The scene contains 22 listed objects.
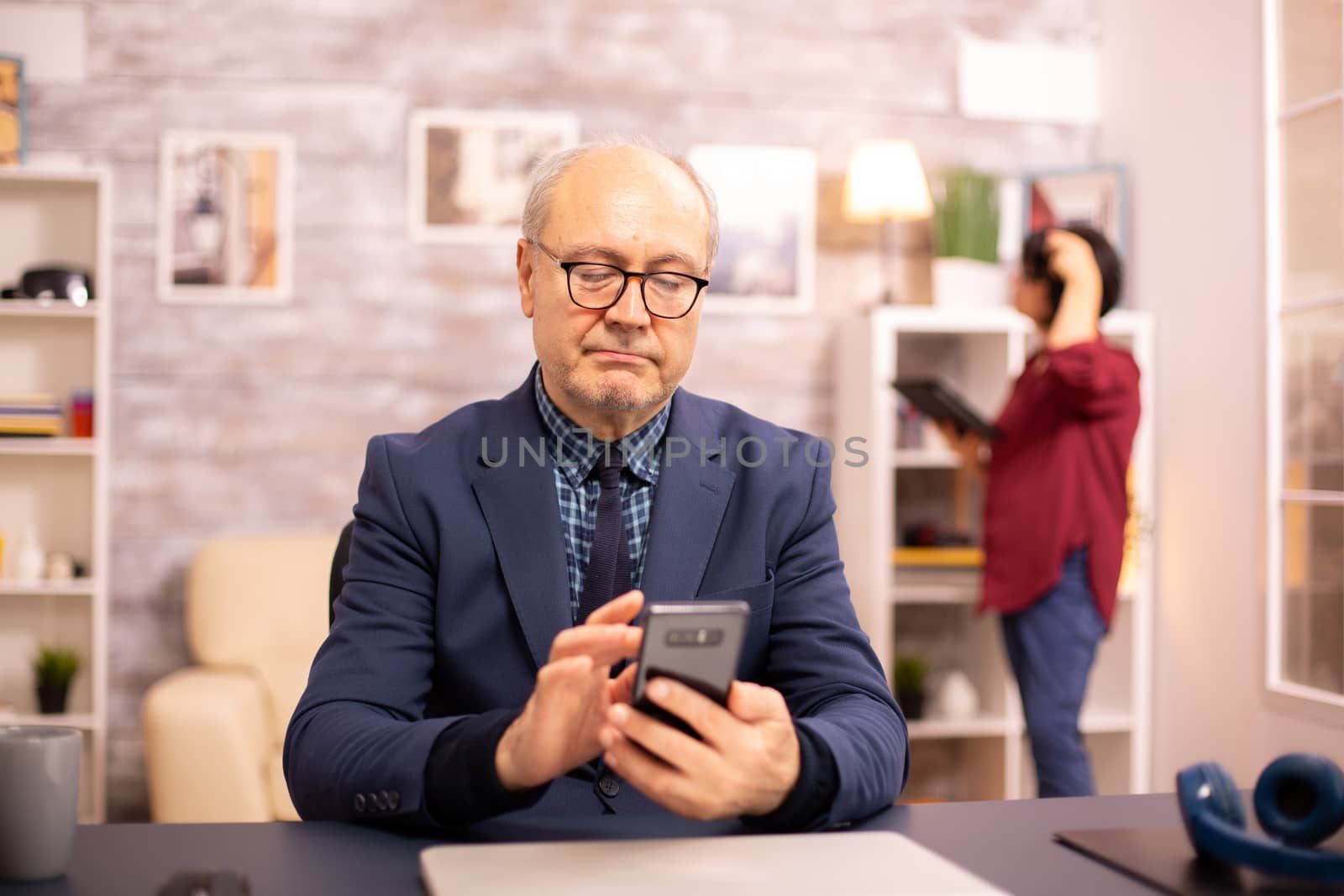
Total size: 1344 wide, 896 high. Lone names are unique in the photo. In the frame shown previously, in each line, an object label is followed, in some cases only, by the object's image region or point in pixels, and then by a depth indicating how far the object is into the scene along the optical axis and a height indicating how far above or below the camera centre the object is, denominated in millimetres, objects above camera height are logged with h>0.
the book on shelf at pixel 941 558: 3670 -268
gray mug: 915 -251
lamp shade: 3719 +831
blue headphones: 940 -271
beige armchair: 2805 -526
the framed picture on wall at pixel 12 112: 3486 +973
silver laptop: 870 -294
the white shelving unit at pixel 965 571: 3627 -292
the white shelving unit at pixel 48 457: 3557 +13
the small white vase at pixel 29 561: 3393 -269
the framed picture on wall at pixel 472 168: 3748 +881
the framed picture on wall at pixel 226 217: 3643 +711
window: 2930 +303
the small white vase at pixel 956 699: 3734 -689
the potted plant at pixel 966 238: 3840 +696
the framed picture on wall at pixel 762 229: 3895 +734
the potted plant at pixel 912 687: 3726 -654
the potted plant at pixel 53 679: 3414 -588
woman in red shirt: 2998 -102
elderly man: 1305 -73
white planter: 3836 +558
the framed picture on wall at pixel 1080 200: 3928 +844
